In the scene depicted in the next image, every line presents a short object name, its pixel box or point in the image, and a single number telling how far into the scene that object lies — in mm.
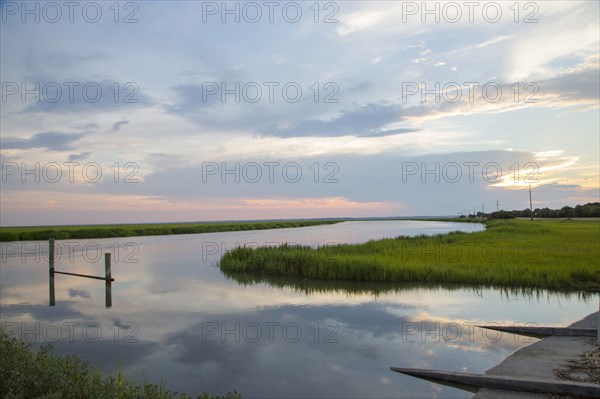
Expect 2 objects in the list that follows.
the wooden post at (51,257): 19448
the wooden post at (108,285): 16141
